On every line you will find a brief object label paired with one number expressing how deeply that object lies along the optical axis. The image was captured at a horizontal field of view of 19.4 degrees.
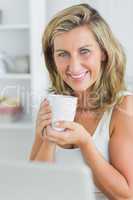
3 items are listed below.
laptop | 0.59
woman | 1.01
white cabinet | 3.28
